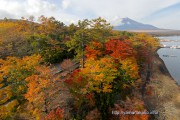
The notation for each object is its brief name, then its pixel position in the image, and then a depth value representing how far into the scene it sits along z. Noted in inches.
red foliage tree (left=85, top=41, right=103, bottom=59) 898.9
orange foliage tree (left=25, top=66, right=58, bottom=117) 551.9
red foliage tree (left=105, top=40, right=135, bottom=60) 838.5
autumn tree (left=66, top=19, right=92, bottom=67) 884.8
